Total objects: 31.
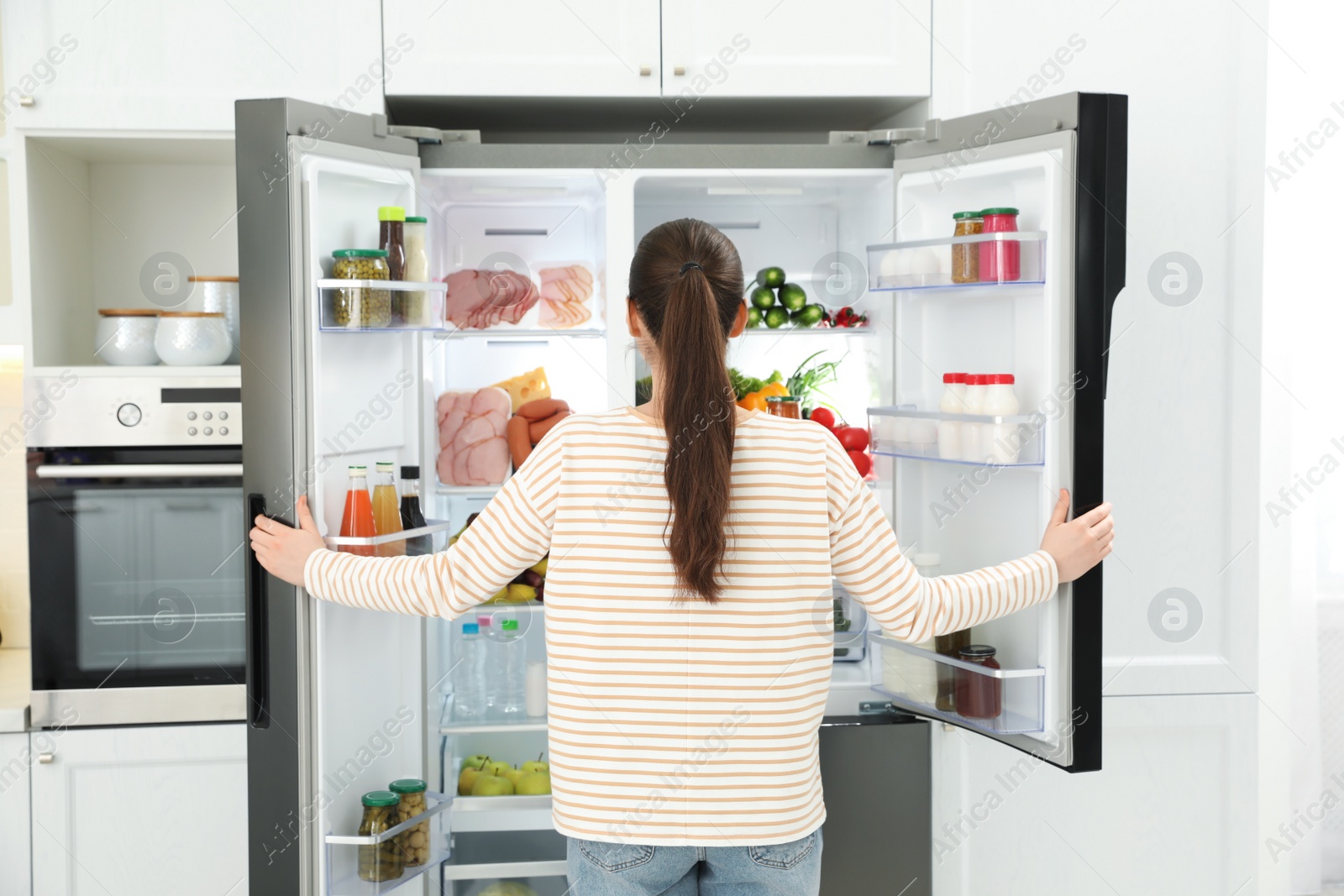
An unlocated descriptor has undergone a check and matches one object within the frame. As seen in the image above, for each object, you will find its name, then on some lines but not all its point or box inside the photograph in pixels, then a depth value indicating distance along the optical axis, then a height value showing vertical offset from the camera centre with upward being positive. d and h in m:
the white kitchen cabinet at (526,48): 1.90 +0.72
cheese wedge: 2.12 +0.07
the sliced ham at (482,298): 2.02 +0.25
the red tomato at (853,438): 2.05 -0.04
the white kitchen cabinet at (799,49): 1.93 +0.72
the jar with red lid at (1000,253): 1.57 +0.26
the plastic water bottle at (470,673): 2.04 -0.53
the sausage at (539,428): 2.05 -0.02
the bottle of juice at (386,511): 1.65 -0.15
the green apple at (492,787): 1.99 -0.74
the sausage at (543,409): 2.05 +0.02
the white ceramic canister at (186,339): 1.99 +0.16
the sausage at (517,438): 2.02 -0.04
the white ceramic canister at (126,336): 2.02 +0.17
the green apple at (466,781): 2.01 -0.74
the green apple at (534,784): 1.98 -0.73
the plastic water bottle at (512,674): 2.02 -0.53
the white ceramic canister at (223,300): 2.10 +0.25
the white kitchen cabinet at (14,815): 1.90 -0.76
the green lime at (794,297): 2.08 +0.25
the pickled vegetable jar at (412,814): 1.72 -0.68
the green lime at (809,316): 2.07 +0.21
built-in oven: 1.92 -0.26
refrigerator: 1.49 +0.11
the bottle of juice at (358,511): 1.56 -0.15
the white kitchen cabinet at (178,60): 1.88 +0.68
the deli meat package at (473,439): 2.00 -0.04
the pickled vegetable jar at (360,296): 1.55 +0.19
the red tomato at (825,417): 2.08 +0.00
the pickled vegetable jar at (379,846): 1.66 -0.72
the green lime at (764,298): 2.11 +0.26
